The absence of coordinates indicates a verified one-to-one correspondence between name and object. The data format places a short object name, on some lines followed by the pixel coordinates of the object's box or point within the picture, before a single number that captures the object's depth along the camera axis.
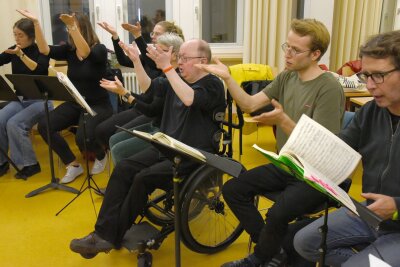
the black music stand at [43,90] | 2.52
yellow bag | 3.57
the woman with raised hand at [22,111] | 3.01
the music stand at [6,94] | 2.78
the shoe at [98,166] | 3.09
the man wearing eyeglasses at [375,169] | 1.22
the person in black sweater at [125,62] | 2.78
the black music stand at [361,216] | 1.00
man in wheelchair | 1.84
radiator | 4.21
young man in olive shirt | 1.61
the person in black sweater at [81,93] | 2.89
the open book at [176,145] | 1.32
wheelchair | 1.77
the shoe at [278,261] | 1.70
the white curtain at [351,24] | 4.08
